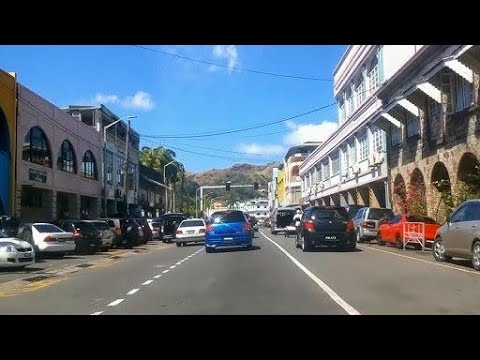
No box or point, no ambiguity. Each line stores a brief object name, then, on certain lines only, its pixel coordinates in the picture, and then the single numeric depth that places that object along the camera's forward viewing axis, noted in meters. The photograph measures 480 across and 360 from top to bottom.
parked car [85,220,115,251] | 30.12
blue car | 24.78
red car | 23.27
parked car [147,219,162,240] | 43.90
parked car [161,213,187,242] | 41.16
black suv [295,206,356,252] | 22.69
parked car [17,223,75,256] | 24.11
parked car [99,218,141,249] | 33.46
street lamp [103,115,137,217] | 44.04
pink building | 34.28
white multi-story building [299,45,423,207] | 39.19
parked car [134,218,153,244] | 37.46
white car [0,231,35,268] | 18.86
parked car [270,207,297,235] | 47.01
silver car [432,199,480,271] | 15.66
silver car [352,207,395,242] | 29.23
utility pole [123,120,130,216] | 45.22
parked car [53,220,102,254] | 27.64
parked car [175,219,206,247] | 33.94
